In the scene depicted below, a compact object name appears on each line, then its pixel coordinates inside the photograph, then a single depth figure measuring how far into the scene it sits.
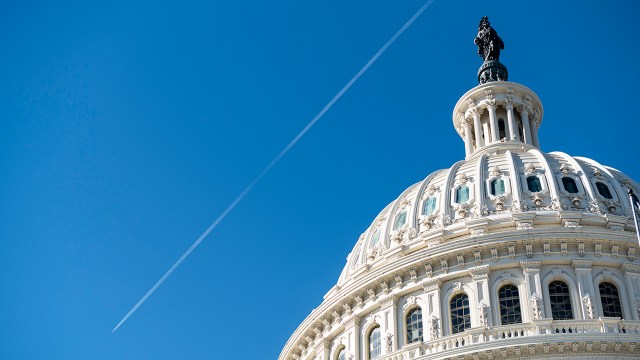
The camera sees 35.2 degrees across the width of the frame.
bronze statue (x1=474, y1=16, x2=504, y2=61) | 89.75
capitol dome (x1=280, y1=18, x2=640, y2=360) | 52.38
